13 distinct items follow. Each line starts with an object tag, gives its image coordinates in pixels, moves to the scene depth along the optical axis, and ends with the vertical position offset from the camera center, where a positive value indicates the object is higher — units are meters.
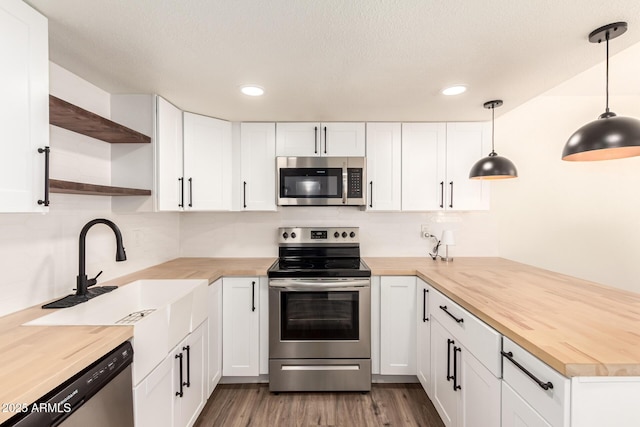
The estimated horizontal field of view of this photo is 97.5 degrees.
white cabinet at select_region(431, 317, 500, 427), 1.27 -0.92
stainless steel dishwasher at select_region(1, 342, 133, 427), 0.77 -0.59
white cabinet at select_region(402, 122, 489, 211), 2.57 +0.44
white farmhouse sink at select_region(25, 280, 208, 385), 1.23 -0.55
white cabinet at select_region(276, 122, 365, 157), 2.54 +0.67
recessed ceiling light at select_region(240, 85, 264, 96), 1.84 +0.82
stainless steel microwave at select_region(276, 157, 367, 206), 2.51 +0.30
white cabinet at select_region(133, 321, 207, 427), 1.25 -0.92
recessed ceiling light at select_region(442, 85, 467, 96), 1.85 +0.83
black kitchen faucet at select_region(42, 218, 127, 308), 1.50 -0.31
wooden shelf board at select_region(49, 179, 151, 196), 1.26 +0.12
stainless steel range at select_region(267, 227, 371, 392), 2.18 -0.92
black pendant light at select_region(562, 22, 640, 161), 1.11 +0.32
